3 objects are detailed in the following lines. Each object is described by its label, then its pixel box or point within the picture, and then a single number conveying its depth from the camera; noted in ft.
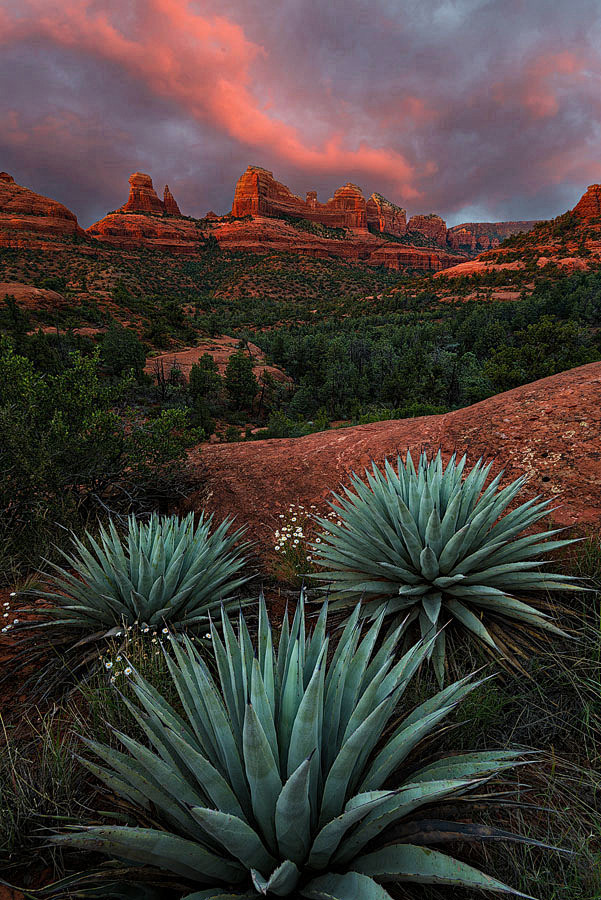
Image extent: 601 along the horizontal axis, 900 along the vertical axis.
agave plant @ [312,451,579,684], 8.11
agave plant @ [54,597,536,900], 3.48
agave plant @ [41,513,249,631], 9.05
